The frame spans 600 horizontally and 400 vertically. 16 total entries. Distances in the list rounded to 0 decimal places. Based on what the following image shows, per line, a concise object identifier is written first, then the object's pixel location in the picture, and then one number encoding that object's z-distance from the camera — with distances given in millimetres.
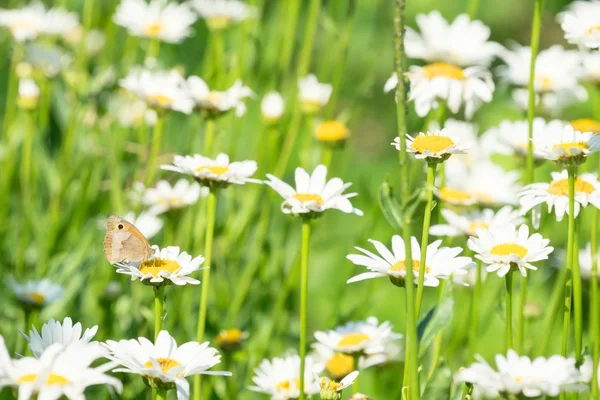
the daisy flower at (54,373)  1638
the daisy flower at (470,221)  1887
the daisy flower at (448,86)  1956
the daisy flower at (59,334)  1711
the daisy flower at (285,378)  1820
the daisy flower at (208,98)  1939
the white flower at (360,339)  1831
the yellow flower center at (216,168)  1817
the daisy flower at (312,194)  1793
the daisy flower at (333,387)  1754
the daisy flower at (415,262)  1762
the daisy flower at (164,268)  1754
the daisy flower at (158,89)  1993
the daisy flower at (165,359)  1694
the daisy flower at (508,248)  1768
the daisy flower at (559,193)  1817
